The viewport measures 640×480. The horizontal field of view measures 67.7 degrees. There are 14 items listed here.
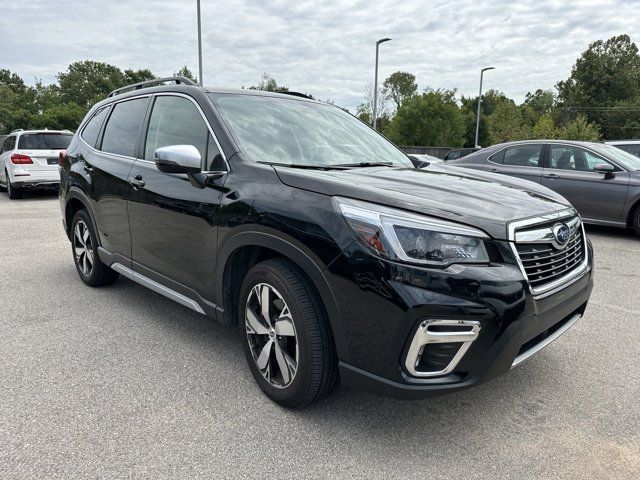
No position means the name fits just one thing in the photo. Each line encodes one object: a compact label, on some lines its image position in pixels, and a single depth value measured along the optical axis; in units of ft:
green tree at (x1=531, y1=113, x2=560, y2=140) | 84.45
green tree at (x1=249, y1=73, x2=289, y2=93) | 120.92
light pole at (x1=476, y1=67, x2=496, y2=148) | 112.06
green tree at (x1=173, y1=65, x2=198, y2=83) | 175.42
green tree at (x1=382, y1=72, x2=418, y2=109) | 228.08
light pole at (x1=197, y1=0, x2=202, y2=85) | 57.41
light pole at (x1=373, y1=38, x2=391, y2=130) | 80.74
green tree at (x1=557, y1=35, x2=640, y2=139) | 188.34
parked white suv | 37.76
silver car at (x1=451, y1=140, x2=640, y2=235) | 23.97
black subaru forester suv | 6.72
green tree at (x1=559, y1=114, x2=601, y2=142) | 76.22
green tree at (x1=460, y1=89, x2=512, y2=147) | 186.80
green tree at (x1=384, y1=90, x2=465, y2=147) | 155.53
